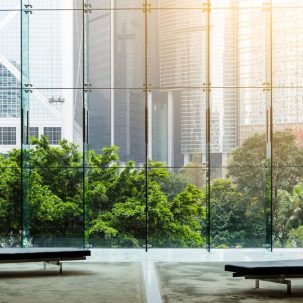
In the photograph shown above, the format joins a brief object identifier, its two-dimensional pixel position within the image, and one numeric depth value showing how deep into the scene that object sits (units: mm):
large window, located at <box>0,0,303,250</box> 13164
